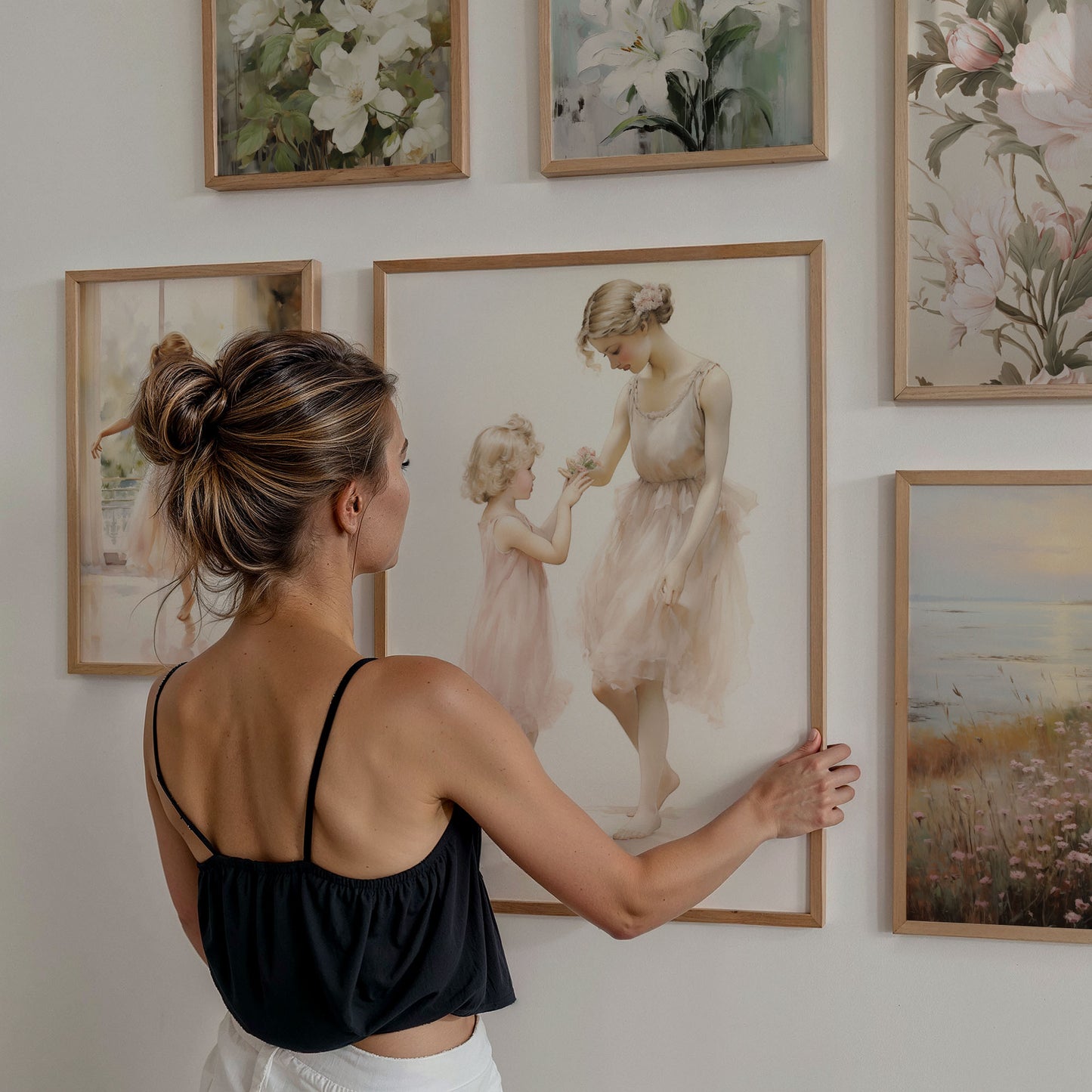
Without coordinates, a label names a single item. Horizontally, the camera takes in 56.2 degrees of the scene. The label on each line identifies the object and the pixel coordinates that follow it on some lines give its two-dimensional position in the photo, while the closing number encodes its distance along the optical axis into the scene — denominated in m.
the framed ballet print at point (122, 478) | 1.30
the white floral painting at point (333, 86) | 1.23
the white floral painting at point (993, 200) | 1.11
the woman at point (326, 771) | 0.87
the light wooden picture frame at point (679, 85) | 1.16
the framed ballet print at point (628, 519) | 1.18
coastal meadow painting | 1.13
